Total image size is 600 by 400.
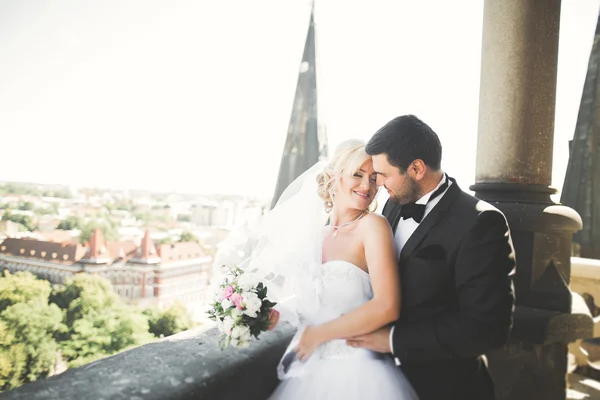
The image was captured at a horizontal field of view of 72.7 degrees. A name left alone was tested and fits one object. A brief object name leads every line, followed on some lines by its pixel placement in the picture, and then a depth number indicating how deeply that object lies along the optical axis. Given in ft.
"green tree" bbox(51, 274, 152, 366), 123.95
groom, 4.48
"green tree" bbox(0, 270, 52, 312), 119.85
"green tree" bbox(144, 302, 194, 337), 144.97
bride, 4.98
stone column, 7.61
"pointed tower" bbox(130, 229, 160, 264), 172.96
